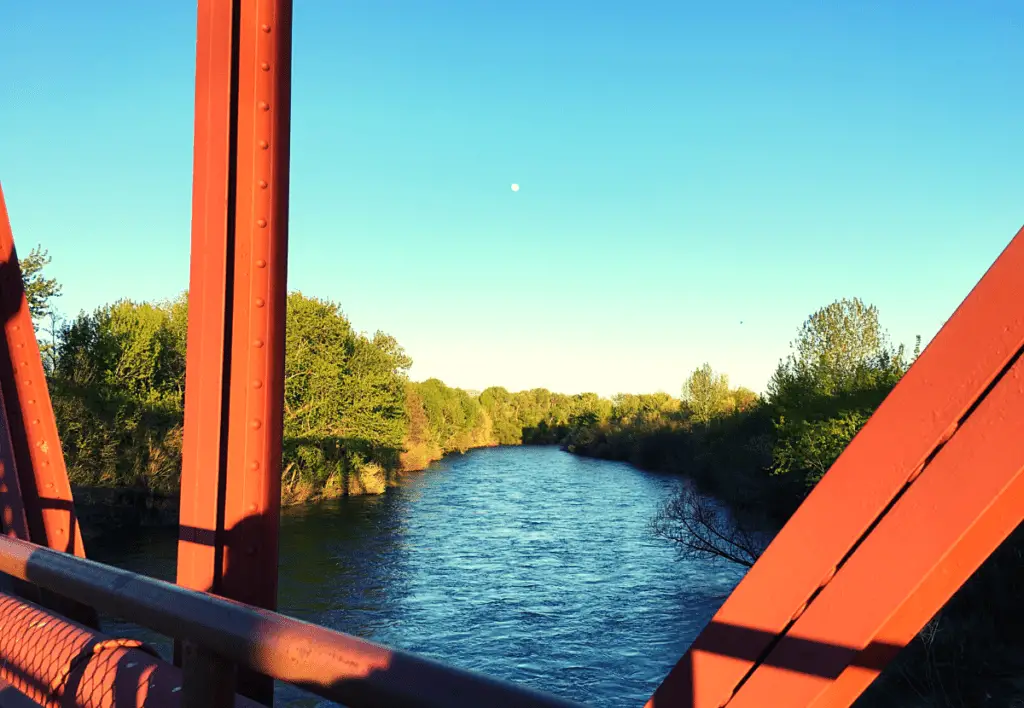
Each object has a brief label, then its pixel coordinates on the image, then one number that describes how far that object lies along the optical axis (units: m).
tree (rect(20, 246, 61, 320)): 21.84
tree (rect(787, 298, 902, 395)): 27.11
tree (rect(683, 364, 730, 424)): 48.94
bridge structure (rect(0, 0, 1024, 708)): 0.82
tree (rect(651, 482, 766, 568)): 20.11
